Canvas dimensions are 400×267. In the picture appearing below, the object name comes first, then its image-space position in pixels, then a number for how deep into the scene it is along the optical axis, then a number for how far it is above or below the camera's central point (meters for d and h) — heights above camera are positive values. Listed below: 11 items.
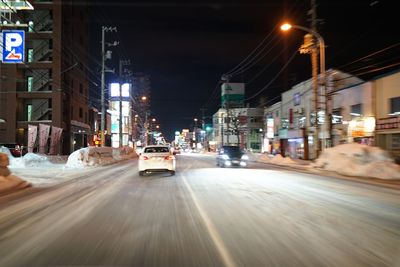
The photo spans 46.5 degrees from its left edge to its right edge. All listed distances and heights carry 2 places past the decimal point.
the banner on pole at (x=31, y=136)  41.91 +0.91
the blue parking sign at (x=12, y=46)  28.36 +6.13
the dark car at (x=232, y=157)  33.69 -0.86
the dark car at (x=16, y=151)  43.06 -0.45
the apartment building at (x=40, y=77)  60.88 +9.12
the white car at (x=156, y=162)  24.72 -0.87
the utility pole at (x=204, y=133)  143.10 +3.79
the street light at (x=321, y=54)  31.41 +6.16
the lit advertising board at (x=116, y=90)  70.69 +8.50
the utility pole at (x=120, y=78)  61.51 +9.24
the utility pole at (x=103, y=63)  48.47 +9.19
